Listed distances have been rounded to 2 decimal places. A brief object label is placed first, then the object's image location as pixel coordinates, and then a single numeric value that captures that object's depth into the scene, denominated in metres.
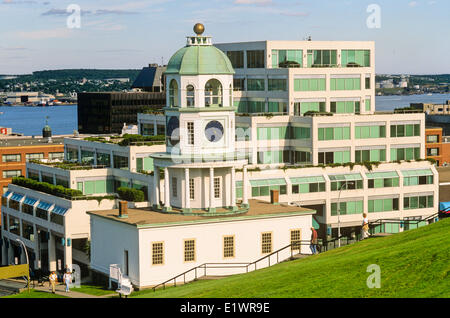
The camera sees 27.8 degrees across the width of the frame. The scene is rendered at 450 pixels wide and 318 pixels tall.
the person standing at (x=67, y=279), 64.56
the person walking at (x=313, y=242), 64.57
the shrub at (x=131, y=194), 88.69
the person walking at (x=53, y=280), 63.18
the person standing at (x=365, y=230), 61.53
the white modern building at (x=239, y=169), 66.62
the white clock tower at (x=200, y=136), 67.69
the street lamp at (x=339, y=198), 98.12
